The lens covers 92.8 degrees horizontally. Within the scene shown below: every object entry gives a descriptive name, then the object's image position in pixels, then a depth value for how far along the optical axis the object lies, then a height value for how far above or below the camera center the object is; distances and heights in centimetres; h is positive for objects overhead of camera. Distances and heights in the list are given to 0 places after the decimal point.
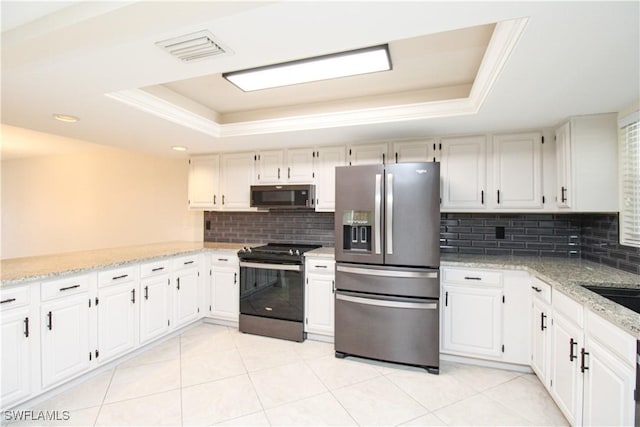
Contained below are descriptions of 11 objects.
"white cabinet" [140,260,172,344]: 283 -81
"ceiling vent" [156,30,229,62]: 136 +80
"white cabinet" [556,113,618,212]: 228 +43
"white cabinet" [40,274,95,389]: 208 -81
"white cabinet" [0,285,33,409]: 186 -81
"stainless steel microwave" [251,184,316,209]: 334 +23
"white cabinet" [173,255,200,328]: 323 -81
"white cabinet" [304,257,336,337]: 305 -80
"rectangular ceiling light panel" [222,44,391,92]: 193 +103
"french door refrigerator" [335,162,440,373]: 252 -40
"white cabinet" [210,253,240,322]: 346 -81
